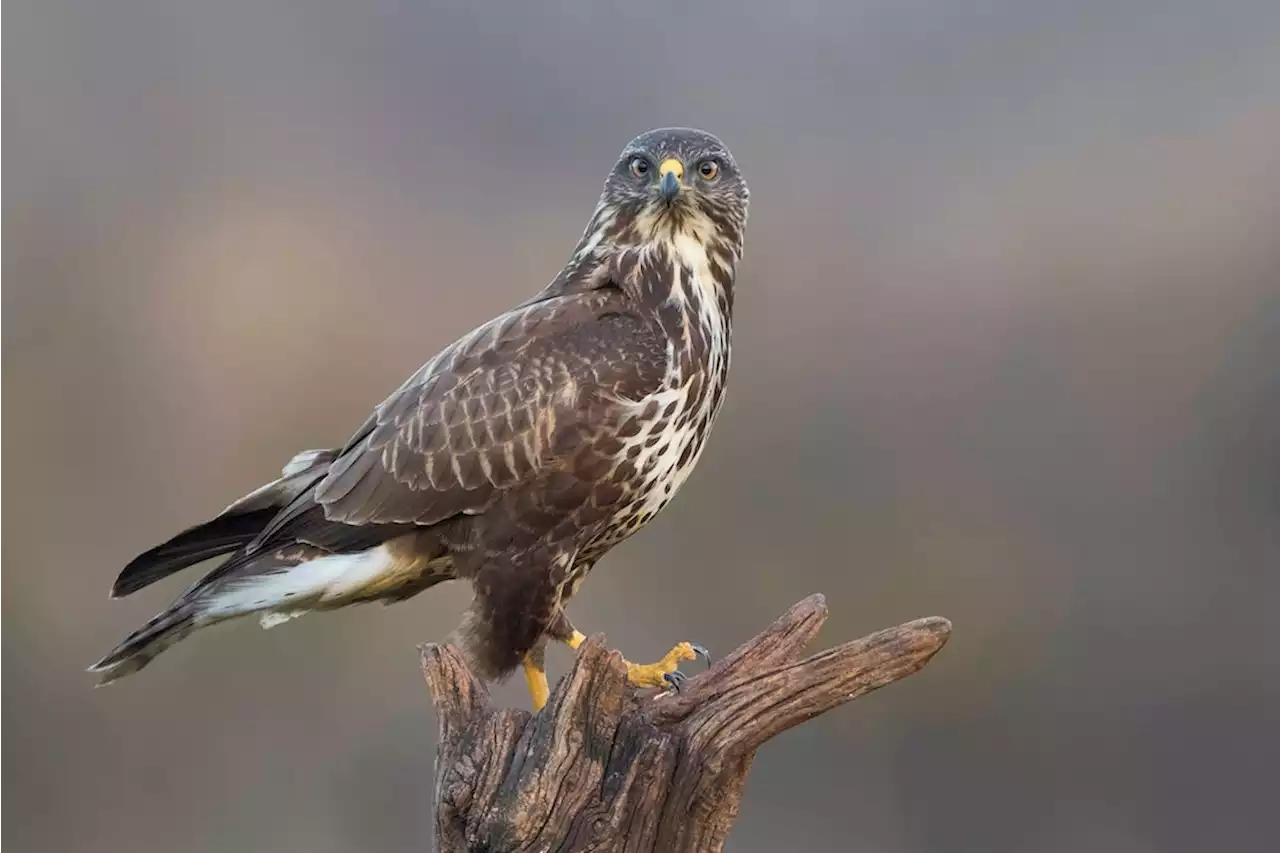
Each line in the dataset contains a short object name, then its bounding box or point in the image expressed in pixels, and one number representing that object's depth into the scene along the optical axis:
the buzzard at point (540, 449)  14.06
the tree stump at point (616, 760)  13.96
